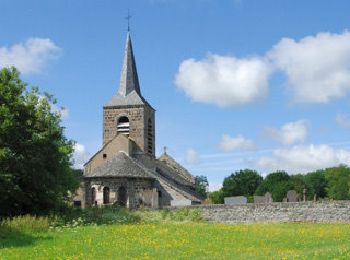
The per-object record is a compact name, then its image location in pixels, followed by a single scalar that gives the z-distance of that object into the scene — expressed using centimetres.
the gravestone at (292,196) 3656
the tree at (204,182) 10391
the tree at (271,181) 8538
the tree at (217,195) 9350
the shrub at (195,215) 3164
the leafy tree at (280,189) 7343
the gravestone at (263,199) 3772
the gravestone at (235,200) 3794
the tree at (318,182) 11344
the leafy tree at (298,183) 8446
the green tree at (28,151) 2577
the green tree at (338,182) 9856
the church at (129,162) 4409
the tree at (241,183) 9766
